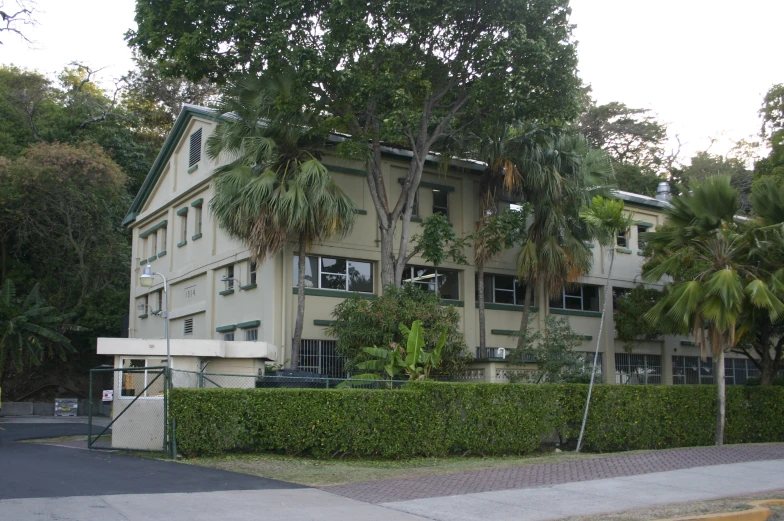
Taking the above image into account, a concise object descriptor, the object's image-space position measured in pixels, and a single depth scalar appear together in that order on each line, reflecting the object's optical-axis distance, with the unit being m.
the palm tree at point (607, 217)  19.56
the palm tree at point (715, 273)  20.06
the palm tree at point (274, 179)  22.11
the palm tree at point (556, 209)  25.77
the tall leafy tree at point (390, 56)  21.52
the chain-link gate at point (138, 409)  17.50
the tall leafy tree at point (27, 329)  34.06
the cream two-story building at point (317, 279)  24.45
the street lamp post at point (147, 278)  20.50
